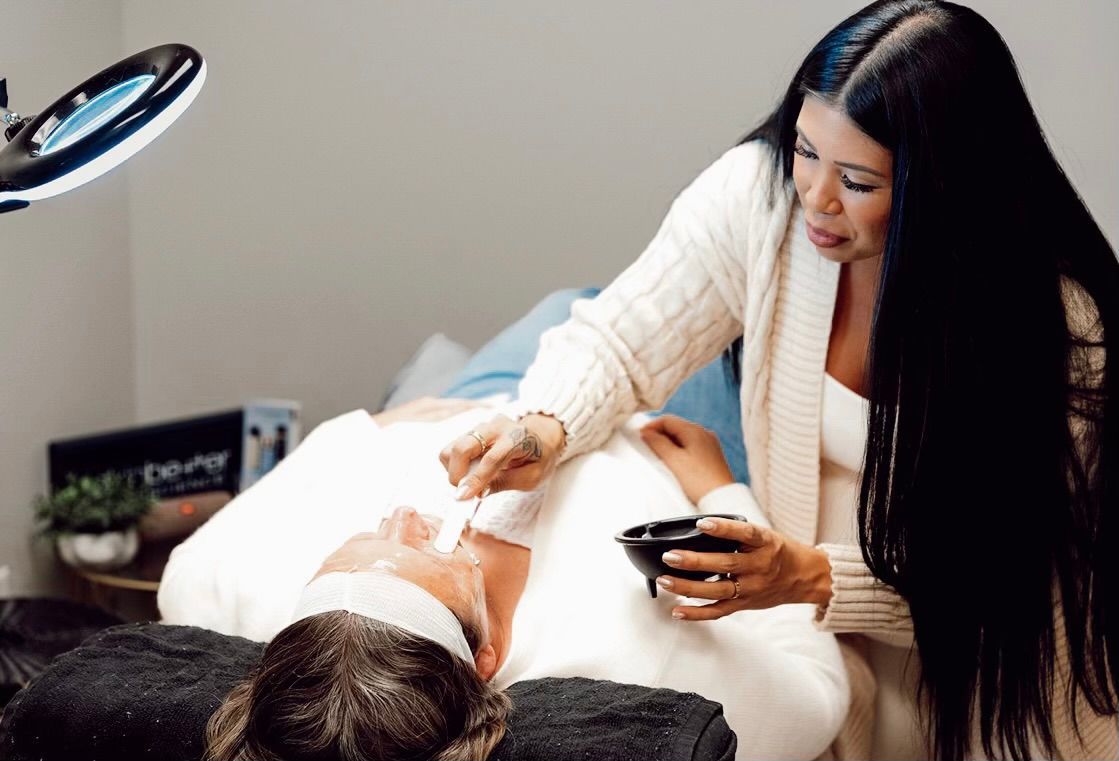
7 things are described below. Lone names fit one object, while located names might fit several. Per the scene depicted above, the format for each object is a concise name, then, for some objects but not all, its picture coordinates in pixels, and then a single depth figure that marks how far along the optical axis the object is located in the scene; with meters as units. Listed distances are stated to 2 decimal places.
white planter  2.43
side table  2.47
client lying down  1.16
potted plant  2.43
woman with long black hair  1.34
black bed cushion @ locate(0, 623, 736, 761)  1.17
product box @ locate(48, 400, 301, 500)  2.59
